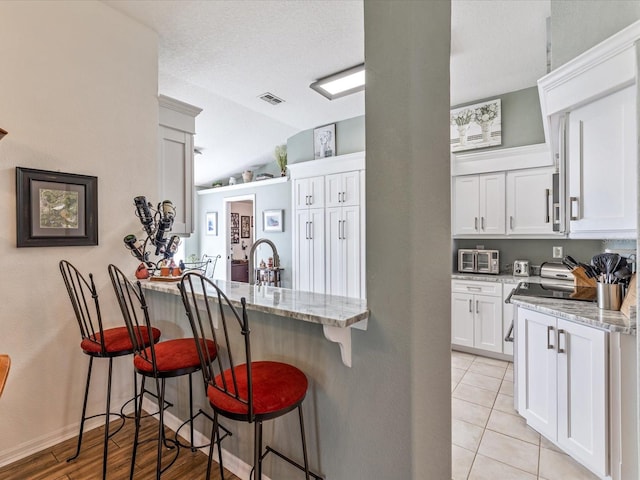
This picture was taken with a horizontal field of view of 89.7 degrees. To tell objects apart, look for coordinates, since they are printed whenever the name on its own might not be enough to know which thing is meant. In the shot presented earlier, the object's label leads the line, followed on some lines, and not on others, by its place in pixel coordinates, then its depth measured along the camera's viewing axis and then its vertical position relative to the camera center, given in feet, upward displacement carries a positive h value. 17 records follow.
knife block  7.29 -0.97
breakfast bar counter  3.92 -0.97
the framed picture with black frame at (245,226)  25.34 +0.92
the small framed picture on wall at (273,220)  18.86 +1.02
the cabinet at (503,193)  11.57 +1.69
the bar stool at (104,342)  5.99 -2.01
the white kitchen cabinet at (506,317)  11.35 -2.87
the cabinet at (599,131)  5.80 +2.15
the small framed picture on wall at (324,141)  16.25 +4.96
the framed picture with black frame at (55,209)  6.52 +0.64
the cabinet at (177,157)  9.07 +2.35
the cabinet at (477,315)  11.66 -2.93
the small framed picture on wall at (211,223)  23.77 +1.12
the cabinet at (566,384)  5.67 -2.93
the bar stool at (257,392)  3.82 -1.96
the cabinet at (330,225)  14.40 +0.56
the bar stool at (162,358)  5.05 -1.97
